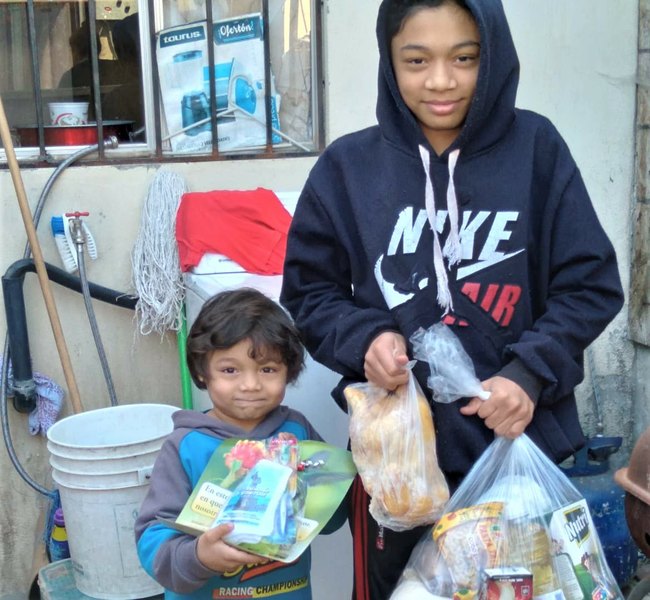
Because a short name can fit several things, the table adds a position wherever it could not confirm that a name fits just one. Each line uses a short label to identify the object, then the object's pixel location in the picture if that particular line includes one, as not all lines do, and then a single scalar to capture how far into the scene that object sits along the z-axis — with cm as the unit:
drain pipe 340
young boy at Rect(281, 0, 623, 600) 182
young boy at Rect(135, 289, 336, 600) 194
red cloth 313
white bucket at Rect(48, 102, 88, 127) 362
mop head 346
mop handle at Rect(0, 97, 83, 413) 326
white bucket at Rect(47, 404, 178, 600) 289
